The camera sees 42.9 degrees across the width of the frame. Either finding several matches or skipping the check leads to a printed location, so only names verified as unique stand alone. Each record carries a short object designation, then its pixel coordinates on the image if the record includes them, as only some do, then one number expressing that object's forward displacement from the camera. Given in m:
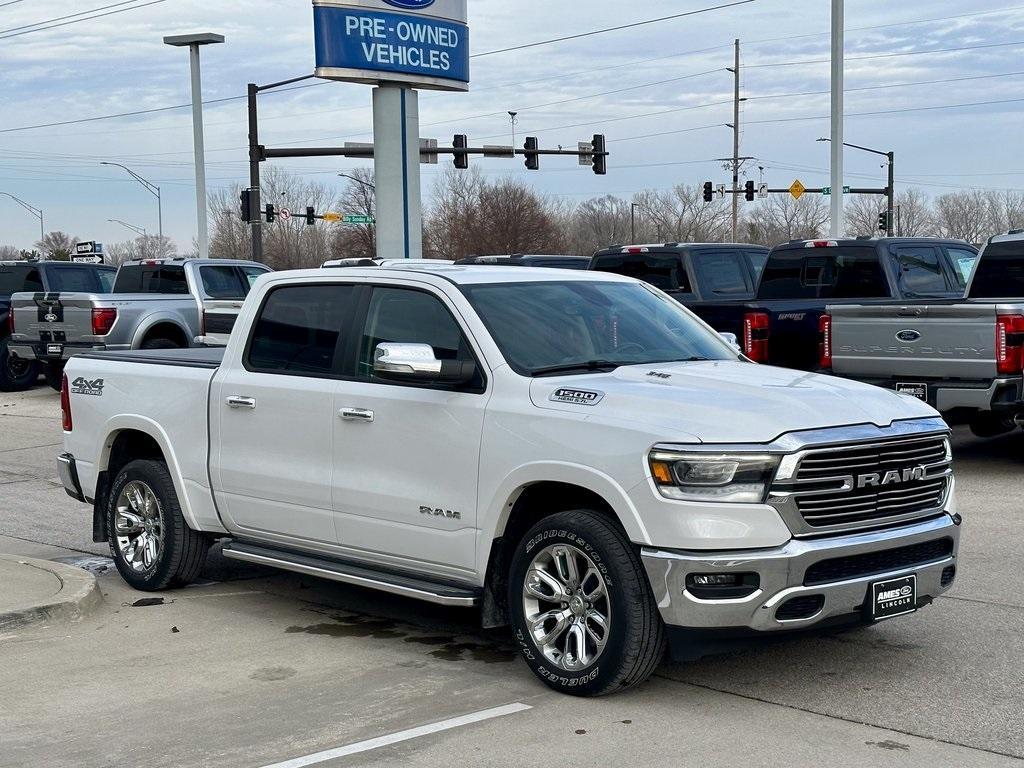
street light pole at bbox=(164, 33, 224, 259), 36.59
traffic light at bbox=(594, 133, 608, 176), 45.55
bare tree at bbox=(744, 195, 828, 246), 100.94
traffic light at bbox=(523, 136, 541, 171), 43.81
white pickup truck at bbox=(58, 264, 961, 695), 5.35
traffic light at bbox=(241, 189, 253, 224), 37.53
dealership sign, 21.06
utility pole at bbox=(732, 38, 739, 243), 69.44
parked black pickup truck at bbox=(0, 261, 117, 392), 23.62
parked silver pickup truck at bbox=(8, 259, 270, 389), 20.47
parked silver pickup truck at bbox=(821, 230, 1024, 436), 11.24
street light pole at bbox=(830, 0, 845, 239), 23.78
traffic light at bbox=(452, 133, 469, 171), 42.03
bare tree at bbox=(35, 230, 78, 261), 107.56
